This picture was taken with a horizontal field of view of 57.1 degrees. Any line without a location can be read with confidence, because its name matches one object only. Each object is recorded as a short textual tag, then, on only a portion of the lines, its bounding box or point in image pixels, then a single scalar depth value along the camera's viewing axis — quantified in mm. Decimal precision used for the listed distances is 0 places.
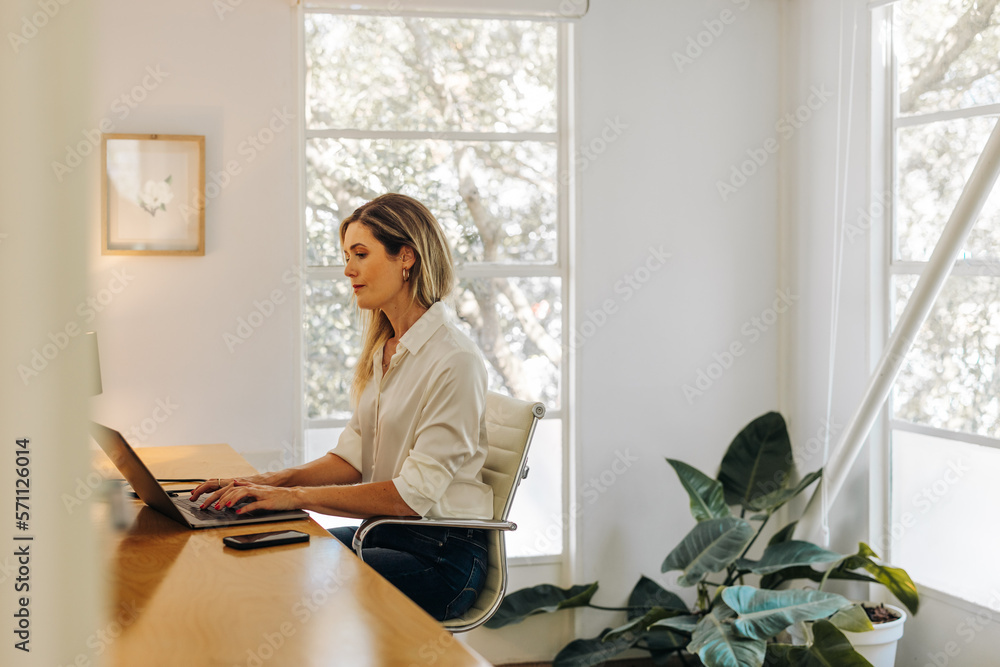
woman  1893
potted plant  2668
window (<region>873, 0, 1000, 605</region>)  2836
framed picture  3111
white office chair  1946
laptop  1649
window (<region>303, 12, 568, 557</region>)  3391
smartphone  1512
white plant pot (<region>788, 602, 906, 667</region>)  2828
